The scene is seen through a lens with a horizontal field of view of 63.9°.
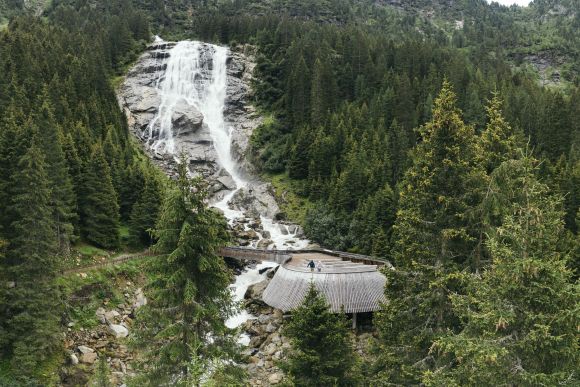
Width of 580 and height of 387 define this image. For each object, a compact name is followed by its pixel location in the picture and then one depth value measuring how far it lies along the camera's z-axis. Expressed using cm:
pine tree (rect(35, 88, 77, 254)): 4241
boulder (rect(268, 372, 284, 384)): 3327
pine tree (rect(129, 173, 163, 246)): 5534
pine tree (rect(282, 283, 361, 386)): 1983
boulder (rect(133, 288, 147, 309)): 4490
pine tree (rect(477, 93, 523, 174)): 1995
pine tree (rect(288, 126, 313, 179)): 8156
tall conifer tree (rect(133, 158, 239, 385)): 1823
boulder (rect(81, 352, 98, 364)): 3466
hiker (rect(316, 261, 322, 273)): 4322
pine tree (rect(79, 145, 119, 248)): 5109
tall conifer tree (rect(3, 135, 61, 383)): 3020
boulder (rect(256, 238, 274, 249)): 6386
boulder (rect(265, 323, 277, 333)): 4135
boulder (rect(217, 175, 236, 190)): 8462
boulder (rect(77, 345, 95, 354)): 3528
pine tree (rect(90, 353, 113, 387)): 2345
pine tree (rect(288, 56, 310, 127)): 9594
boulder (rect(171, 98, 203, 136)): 9800
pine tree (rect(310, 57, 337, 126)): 9112
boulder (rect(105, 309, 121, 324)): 4036
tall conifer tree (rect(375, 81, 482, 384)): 1947
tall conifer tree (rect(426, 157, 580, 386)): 1198
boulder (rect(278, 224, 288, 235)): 6926
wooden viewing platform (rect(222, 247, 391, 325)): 4028
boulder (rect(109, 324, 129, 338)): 3906
